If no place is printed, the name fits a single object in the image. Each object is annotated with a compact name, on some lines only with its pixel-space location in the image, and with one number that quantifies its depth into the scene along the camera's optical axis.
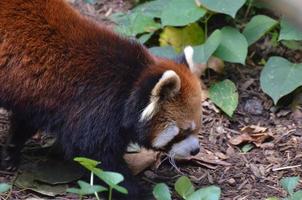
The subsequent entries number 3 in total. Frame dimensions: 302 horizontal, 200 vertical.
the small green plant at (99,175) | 4.51
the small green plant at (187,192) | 5.30
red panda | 5.67
